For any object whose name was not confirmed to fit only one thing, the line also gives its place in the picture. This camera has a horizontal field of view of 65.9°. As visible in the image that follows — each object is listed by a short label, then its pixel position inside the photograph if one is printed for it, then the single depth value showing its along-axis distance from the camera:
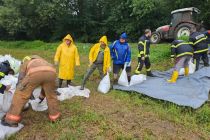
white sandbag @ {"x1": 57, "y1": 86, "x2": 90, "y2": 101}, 3.68
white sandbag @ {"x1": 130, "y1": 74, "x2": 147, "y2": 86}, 4.19
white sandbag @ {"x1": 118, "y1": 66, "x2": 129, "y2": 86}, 4.13
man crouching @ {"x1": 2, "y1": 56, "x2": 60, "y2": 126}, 2.82
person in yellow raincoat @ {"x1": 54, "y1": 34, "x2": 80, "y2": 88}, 4.02
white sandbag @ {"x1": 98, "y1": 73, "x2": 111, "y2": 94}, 3.97
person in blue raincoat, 4.26
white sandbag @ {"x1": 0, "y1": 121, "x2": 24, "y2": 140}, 2.68
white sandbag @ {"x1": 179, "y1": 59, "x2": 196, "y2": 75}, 4.73
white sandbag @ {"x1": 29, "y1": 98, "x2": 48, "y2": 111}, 3.28
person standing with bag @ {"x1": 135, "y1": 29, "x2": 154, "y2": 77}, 4.50
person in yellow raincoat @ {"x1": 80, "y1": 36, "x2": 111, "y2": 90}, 4.09
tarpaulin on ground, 3.54
